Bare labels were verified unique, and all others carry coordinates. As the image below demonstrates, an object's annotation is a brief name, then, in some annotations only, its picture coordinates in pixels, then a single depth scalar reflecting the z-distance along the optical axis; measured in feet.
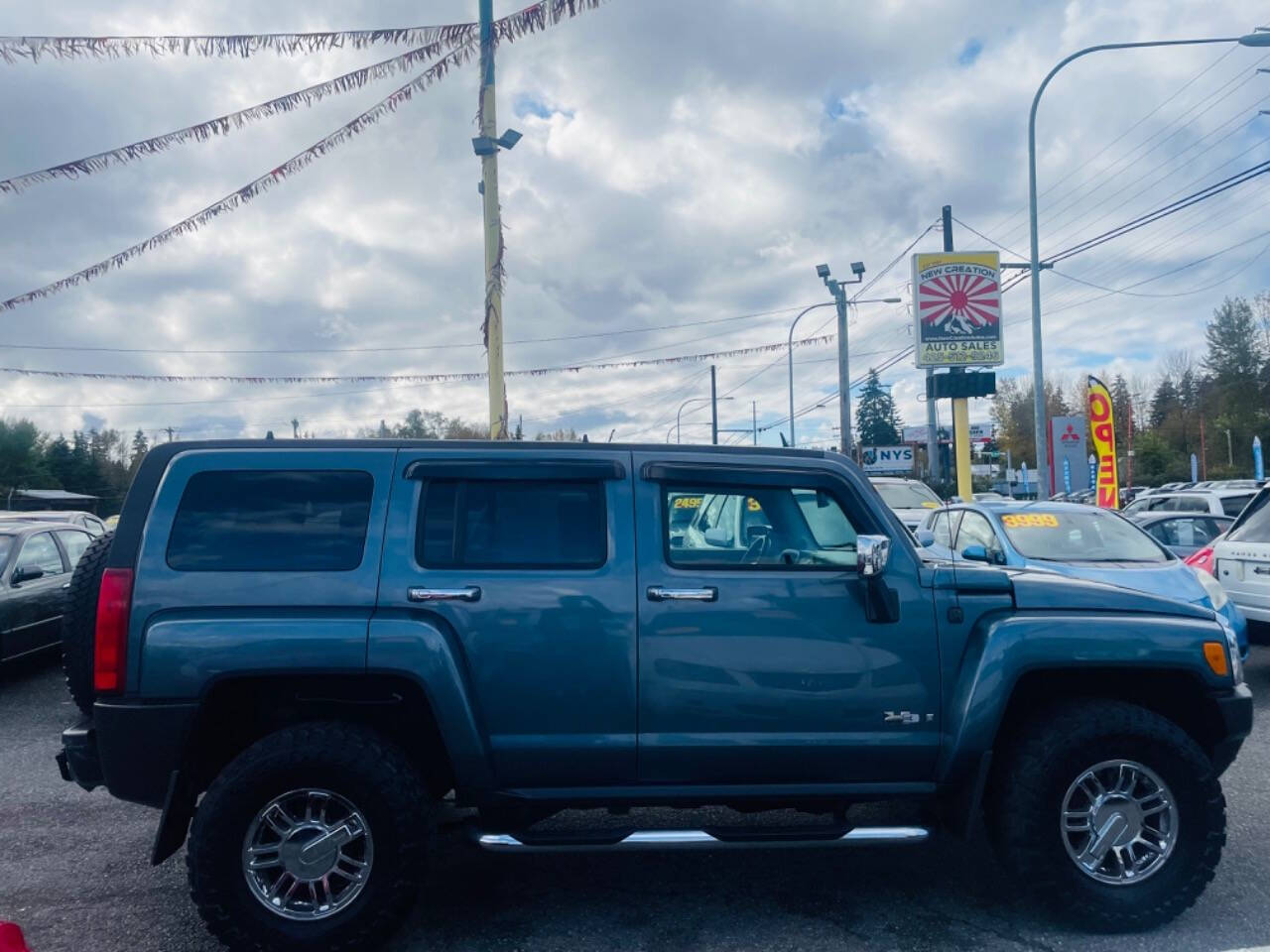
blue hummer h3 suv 12.33
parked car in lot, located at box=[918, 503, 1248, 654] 26.94
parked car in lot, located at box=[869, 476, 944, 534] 49.54
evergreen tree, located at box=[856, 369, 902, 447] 303.68
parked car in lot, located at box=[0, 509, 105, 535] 36.99
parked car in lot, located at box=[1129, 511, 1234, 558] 40.09
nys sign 193.77
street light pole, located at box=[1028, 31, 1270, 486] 61.31
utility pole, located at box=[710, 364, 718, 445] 165.62
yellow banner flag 71.05
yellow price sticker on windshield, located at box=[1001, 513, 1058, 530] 31.27
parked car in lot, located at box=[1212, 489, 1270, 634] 27.63
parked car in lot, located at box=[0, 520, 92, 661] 30.25
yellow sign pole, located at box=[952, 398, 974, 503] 69.56
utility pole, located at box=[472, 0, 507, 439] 39.09
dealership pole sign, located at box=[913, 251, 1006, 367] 75.97
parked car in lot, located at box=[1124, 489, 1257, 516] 48.39
